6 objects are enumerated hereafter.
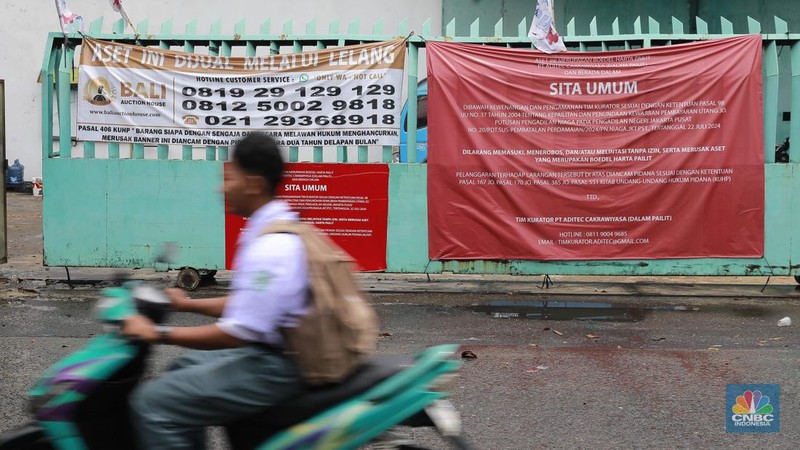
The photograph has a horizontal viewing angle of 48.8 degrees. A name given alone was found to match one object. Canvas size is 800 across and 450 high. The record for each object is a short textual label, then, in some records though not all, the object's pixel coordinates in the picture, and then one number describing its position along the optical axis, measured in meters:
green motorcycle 2.80
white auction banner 9.10
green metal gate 9.05
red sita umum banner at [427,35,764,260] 8.95
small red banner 9.12
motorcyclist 2.75
